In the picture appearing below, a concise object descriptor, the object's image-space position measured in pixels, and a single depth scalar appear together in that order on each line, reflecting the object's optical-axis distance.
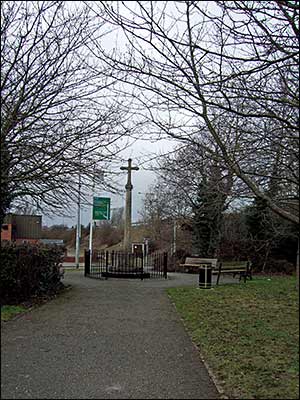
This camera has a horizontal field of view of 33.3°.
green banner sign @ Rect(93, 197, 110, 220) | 14.98
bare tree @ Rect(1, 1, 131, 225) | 7.22
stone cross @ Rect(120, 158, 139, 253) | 19.77
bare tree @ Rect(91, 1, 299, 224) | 5.29
